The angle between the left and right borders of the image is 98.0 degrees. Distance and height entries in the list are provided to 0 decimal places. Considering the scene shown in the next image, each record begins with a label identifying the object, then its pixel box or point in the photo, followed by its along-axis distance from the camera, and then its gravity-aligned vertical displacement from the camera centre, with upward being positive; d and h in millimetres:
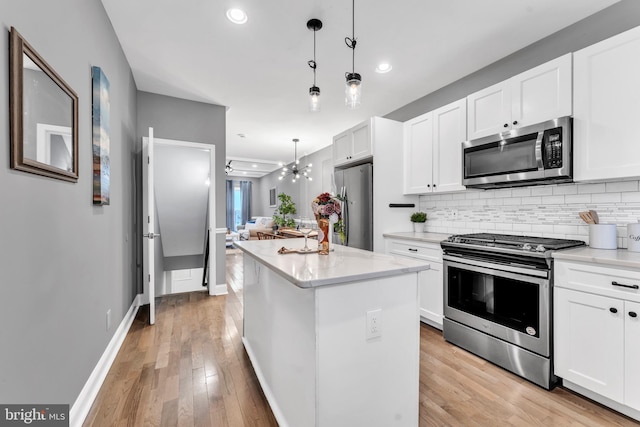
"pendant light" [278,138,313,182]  6625 +1149
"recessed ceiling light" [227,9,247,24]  2164 +1561
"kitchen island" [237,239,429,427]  1230 -628
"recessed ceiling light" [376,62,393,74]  2957 +1571
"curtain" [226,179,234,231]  11406 +233
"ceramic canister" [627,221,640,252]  1890 -170
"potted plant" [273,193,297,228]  7325 -8
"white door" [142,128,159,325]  3002 -91
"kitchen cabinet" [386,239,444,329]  2830 -722
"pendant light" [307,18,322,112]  2039 +888
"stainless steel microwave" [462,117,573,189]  2131 +474
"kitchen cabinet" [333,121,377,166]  3476 +926
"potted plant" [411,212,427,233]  3549 -112
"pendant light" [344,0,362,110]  1797 +809
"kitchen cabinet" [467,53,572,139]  2145 +967
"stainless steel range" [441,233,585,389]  1981 -712
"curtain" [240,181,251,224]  11719 +491
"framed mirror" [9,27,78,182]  1088 +440
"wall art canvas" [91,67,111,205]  1979 +552
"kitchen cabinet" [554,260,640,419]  1632 -764
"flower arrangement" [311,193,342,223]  1816 +31
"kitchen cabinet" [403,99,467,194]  2969 +723
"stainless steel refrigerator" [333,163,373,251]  3514 +92
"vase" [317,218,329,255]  1906 -169
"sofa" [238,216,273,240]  7808 -488
